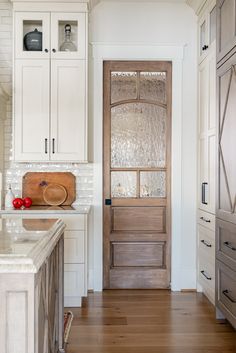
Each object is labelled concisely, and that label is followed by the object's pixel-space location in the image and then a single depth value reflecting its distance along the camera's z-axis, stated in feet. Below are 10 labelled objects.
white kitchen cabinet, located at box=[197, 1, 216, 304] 12.13
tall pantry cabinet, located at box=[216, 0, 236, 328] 9.39
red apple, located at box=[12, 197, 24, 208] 12.73
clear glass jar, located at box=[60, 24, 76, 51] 13.25
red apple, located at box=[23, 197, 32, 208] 12.94
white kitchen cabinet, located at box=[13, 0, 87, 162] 12.91
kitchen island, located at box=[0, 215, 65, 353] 4.28
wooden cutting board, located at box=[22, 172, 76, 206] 13.96
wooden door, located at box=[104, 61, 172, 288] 14.24
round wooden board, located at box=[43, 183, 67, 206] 13.82
